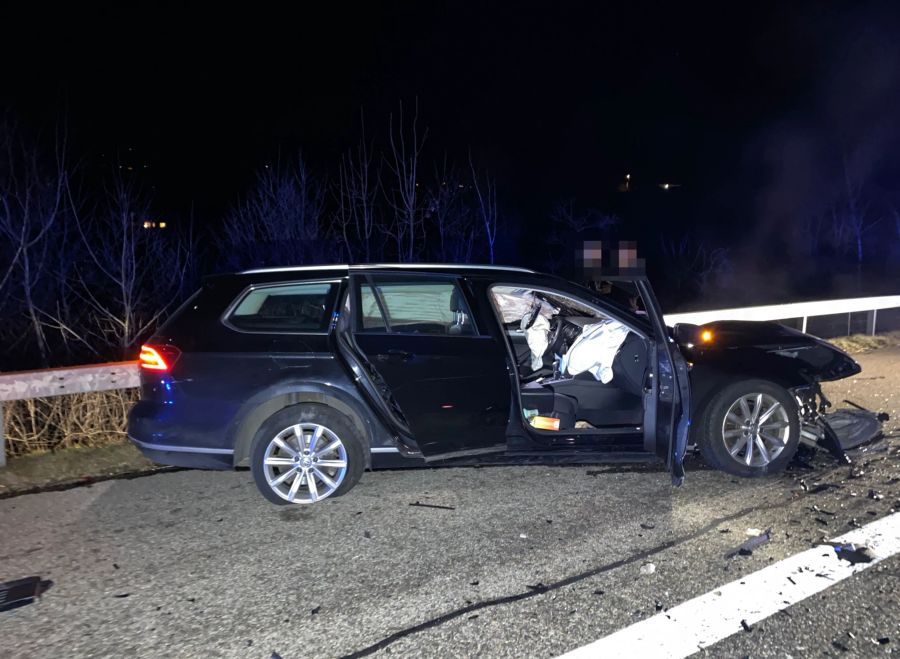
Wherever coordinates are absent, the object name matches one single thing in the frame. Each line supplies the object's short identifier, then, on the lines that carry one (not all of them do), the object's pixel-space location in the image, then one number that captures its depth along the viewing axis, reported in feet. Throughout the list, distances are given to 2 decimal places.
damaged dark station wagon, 14.44
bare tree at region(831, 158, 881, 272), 116.98
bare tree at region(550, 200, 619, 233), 92.51
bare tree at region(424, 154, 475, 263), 51.67
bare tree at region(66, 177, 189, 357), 34.81
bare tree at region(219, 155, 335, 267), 45.47
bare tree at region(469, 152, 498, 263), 51.19
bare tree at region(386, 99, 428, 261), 45.29
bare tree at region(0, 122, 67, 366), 33.88
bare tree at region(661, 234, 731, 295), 90.07
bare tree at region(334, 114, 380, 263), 47.29
